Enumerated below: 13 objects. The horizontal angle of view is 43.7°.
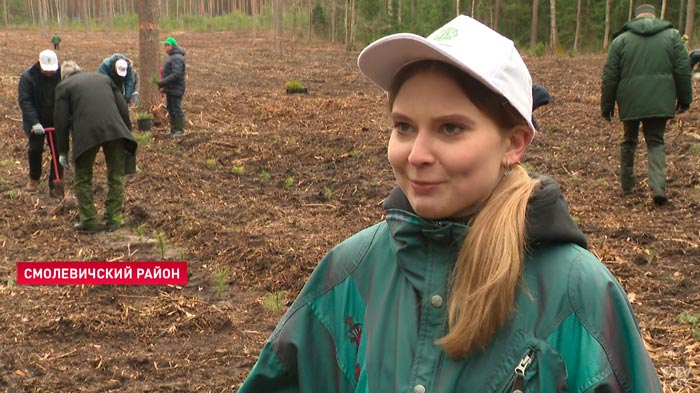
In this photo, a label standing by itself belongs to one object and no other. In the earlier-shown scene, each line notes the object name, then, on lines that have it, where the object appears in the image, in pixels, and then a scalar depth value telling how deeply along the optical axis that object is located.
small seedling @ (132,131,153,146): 13.17
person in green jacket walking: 8.27
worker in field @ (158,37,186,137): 13.93
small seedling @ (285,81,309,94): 20.53
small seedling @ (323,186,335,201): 9.61
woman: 1.54
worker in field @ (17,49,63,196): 9.50
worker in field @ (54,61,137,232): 8.16
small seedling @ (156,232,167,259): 7.44
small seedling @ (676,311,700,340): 5.34
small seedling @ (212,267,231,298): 6.54
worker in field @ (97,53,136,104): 10.45
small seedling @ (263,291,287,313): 6.05
